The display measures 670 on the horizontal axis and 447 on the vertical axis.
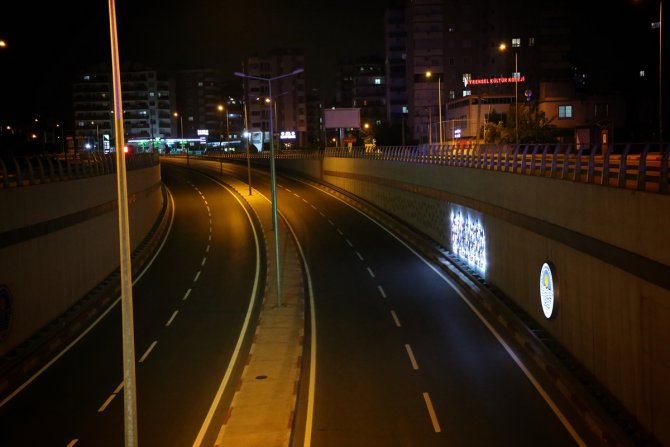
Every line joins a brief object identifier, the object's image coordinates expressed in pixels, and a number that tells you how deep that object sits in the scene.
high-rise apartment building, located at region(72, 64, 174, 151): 175.62
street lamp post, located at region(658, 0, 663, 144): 27.16
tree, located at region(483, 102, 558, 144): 62.38
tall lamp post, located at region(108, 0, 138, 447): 12.00
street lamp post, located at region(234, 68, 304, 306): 29.59
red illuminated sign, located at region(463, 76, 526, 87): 103.75
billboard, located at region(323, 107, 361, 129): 104.19
